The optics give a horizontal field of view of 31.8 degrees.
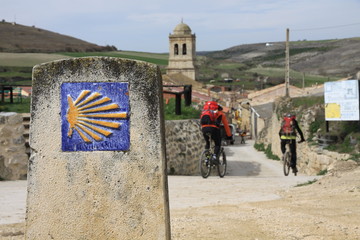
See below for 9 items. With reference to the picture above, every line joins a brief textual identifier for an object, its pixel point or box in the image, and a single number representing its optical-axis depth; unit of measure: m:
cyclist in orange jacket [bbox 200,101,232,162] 12.30
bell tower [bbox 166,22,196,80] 102.19
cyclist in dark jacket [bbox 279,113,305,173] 14.05
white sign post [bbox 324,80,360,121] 17.34
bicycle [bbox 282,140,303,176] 14.84
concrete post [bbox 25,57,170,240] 4.99
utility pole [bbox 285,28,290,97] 37.04
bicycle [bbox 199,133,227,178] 13.16
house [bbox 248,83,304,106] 55.99
